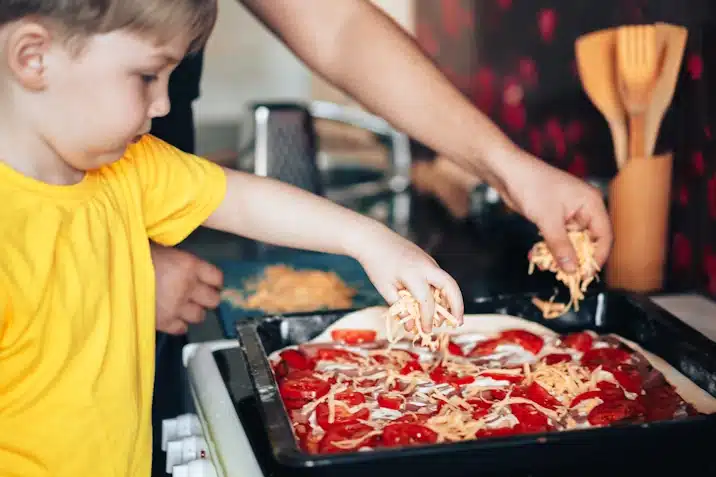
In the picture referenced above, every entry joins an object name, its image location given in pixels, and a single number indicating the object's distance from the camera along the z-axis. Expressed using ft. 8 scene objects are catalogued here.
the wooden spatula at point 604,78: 5.00
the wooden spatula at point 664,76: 4.78
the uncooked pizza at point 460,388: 3.31
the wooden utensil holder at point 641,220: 5.06
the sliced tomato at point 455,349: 4.21
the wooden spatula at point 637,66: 4.81
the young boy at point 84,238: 3.07
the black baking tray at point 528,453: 2.73
